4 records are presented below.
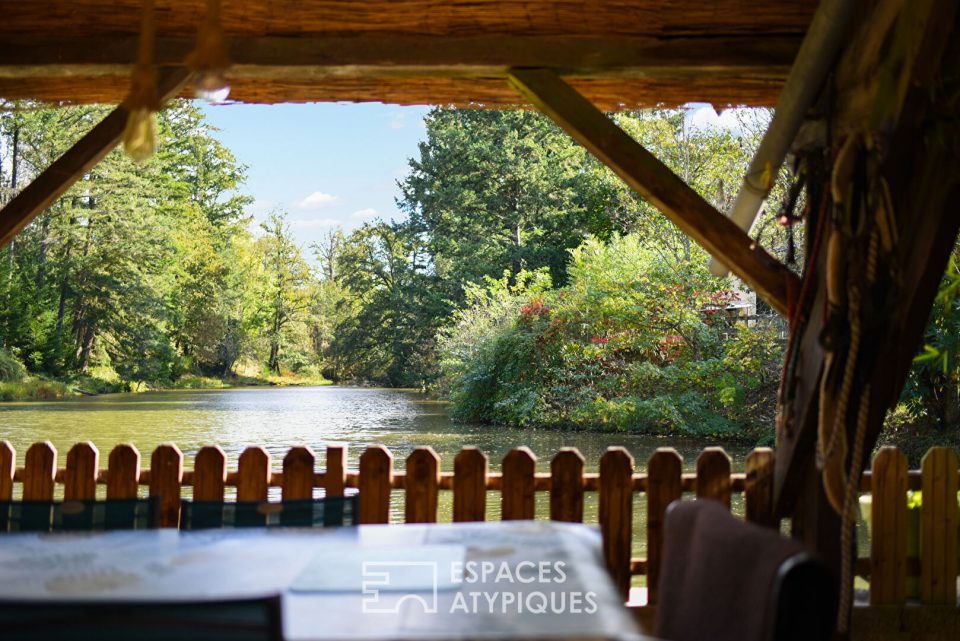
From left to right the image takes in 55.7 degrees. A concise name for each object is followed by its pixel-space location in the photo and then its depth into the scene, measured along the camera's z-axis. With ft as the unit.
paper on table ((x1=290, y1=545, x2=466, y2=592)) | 5.61
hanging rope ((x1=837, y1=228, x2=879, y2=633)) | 8.14
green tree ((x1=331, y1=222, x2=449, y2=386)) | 91.66
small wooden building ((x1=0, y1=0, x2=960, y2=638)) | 8.50
